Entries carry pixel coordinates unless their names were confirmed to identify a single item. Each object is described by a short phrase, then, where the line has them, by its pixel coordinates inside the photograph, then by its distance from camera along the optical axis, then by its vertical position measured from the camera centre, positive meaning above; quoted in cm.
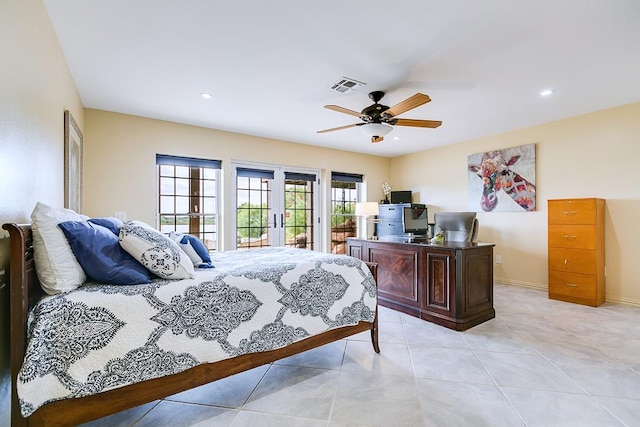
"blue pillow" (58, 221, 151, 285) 144 -21
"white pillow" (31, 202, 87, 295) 134 -18
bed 120 -70
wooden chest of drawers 357 -48
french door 482 +12
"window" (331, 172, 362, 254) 589 +13
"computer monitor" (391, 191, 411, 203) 607 +33
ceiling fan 296 +95
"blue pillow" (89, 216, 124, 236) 175 -6
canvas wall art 444 +52
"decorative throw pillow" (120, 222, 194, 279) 160 -21
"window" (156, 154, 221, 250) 417 +26
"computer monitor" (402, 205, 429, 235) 392 -12
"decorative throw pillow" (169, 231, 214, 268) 214 -27
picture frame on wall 253 +48
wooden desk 290 -72
